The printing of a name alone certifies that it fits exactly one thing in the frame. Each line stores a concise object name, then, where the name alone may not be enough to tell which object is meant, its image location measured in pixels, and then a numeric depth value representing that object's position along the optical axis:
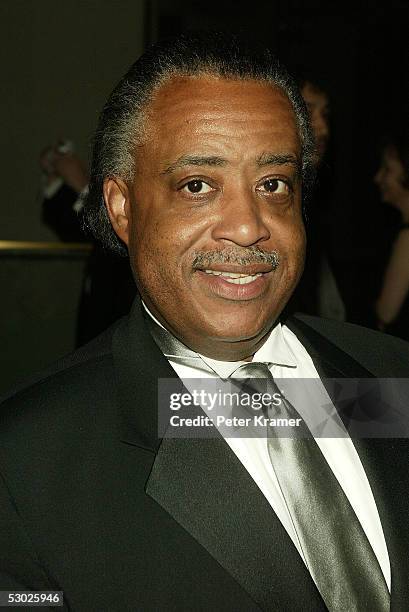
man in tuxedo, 1.03
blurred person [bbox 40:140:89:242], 3.04
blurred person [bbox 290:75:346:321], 2.35
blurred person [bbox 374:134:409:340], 2.60
